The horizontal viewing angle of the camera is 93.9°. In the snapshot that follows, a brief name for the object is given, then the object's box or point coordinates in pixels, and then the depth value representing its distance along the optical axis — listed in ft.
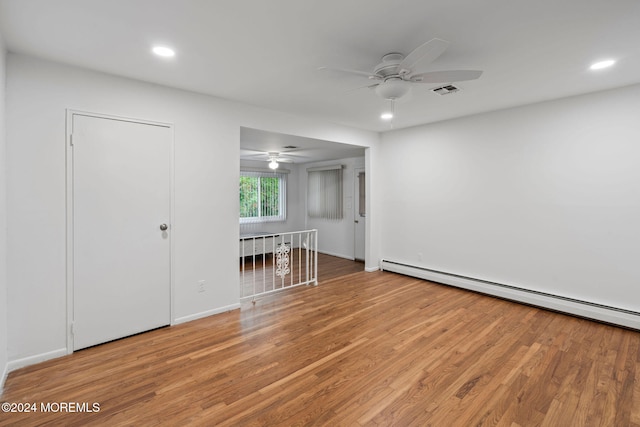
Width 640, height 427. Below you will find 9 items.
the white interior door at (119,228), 8.82
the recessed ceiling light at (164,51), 7.69
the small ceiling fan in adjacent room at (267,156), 20.48
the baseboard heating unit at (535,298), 10.53
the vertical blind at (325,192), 23.68
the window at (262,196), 24.64
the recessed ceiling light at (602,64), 8.45
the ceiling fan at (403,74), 6.82
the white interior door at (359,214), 21.89
